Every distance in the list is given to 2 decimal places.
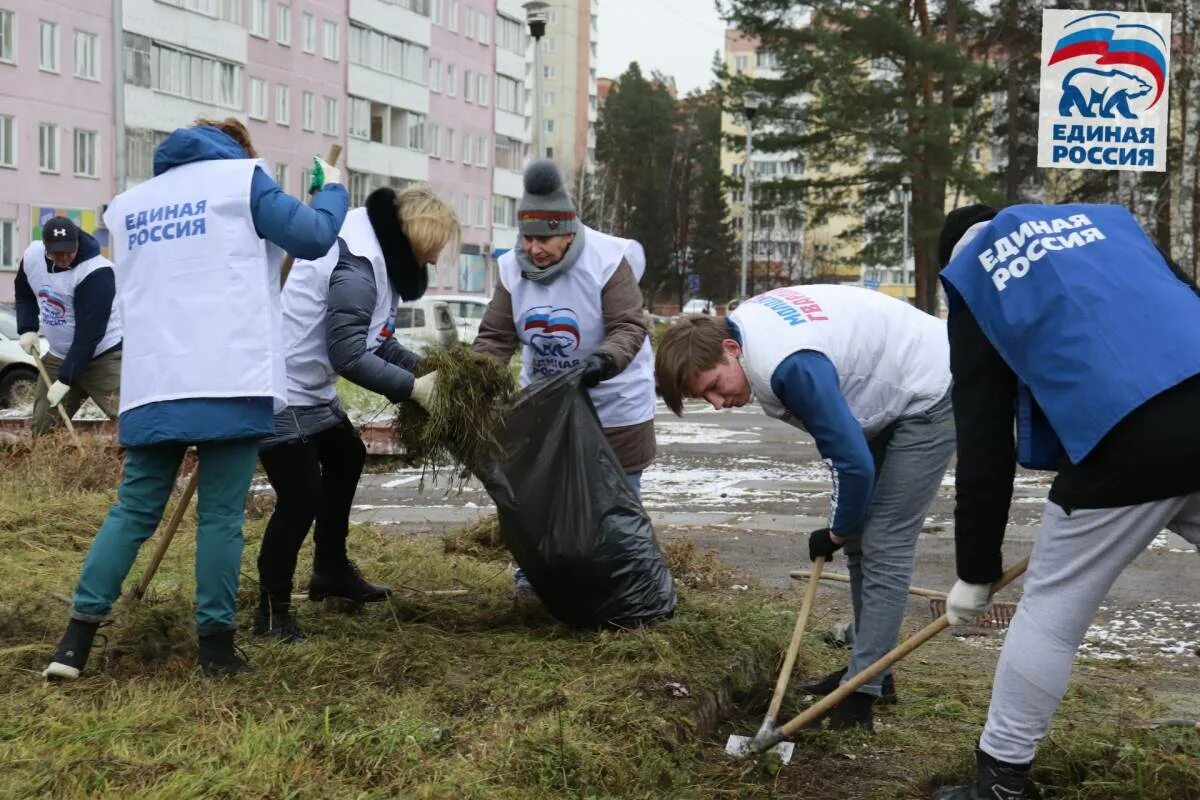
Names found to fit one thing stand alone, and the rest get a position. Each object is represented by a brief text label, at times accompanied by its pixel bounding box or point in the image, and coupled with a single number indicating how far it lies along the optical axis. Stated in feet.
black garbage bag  14.83
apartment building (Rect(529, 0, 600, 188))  279.08
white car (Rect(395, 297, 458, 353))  70.80
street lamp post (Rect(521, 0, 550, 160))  61.36
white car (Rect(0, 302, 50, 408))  52.31
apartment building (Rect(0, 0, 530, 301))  105.60
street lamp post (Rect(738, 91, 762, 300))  98.32
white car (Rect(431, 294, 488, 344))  81.87
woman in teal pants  12.53
